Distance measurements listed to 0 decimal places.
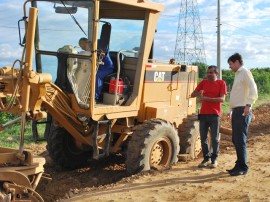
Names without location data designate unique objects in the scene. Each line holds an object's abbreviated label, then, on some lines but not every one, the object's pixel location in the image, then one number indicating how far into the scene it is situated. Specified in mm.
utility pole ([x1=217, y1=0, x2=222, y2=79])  26961
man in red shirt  7836
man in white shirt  7047
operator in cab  7536
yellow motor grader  6418
